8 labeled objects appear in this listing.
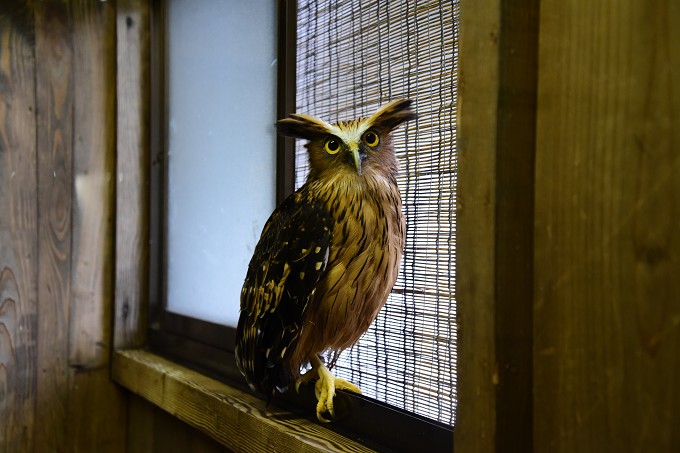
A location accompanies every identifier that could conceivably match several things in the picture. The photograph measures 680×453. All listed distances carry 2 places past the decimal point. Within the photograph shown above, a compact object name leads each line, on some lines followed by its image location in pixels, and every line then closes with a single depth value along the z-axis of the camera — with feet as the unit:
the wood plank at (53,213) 5.91
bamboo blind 3.20
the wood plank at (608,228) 1.72
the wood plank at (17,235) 5.71
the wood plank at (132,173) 6.36
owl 3.31
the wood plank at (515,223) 2.08
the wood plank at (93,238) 6.15
